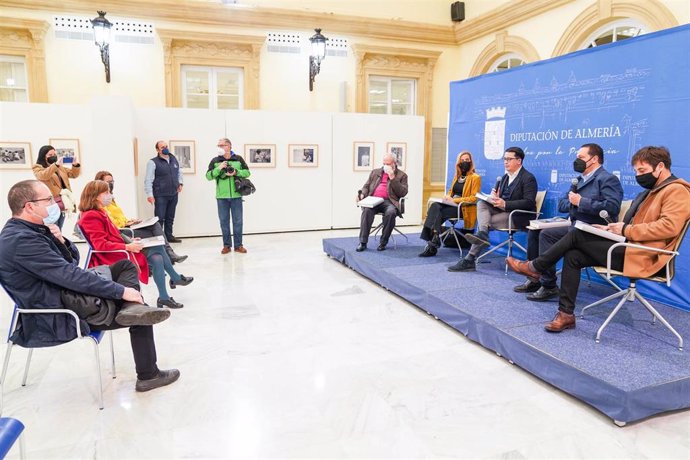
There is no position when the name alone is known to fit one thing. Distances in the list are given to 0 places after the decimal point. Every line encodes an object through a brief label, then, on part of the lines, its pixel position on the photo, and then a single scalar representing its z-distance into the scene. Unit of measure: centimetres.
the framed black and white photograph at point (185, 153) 854
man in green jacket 693
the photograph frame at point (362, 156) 970
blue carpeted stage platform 282
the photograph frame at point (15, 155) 768
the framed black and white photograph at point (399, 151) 991
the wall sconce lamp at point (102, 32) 854
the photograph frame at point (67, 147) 784
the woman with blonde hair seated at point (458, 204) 625
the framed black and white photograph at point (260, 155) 898
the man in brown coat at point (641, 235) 337
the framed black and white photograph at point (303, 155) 928
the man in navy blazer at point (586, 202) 425
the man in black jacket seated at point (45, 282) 265
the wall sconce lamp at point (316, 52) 980
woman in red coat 375
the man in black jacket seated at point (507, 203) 542
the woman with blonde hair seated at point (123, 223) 487
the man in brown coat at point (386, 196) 663
